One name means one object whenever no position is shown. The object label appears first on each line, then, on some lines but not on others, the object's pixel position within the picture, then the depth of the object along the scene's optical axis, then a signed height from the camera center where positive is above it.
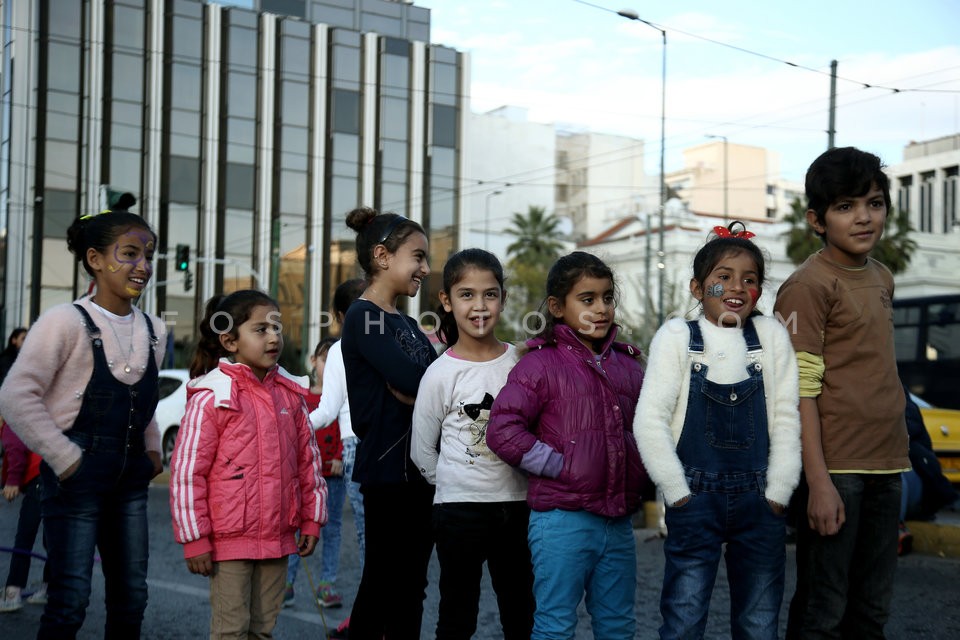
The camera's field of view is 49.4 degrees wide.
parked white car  16.95 -1.45
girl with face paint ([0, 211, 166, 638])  3.95 -0.41
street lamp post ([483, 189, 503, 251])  56.03 +5.29
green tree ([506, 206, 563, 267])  58.66 +4.87
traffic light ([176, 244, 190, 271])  27.02 +1.54
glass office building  40.03 +7.68
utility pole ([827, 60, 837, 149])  19.75 +4.32
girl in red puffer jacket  3.91 -0.62
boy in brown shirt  3.67 -0.31
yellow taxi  12.21 -1.25
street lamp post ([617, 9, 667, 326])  18.81 +5.51
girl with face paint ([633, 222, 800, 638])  3.63 -0.46
